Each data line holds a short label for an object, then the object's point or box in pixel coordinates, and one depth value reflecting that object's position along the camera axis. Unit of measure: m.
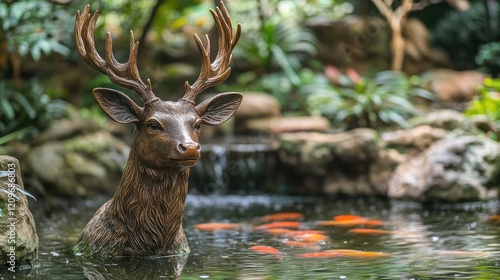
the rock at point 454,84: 19.23
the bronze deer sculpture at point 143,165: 6.23
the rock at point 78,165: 12.68
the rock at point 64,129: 13.47
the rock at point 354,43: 20.98
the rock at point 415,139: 12.90
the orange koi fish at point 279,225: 8.76
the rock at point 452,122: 13.21
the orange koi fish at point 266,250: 6.80
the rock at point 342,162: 12.59
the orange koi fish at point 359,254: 6.50
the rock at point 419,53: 20.98
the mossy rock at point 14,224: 5.93
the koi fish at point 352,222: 8.95
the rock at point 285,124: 16.03
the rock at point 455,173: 10.91
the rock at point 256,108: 17.08
